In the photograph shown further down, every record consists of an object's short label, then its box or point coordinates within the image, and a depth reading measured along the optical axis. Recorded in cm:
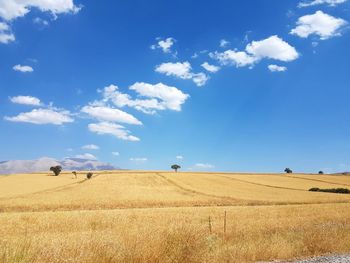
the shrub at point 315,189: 7869
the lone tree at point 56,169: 12625
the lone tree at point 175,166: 18280
